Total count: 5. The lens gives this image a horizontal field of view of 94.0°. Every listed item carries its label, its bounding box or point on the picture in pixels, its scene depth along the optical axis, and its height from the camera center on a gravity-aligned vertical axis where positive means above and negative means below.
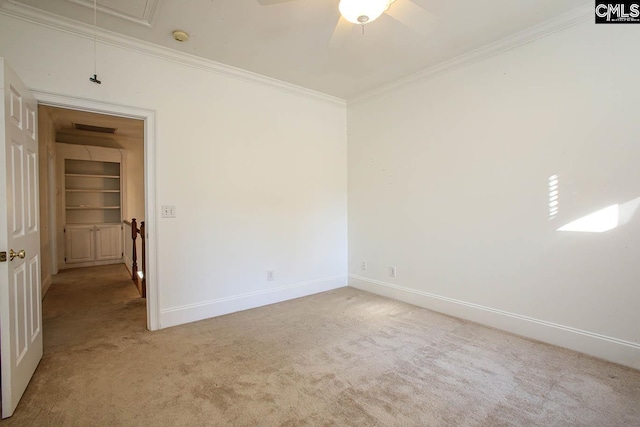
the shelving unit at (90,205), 5.81 +0.09
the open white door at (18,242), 1.68 -0.21
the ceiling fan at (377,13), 1.86 +1.55
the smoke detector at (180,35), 2.61 +1.54
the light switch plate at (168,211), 2.96 -0.02
